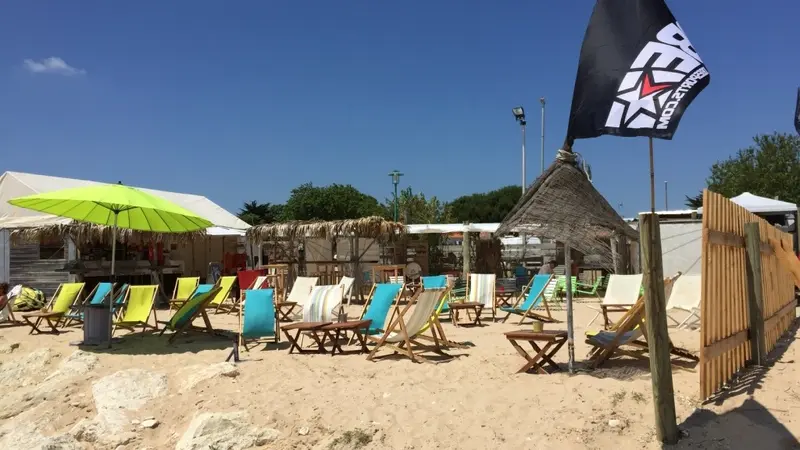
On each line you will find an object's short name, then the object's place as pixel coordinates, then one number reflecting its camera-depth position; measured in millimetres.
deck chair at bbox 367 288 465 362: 6250
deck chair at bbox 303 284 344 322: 7379
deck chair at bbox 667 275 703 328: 8211
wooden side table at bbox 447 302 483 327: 9041
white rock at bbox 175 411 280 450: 4535
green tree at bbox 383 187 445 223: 33969
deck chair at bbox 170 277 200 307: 10797
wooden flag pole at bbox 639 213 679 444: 3598
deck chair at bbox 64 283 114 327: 9250
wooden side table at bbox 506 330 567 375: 5250
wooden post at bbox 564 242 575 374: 5195
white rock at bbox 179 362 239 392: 5719
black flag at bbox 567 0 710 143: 3418
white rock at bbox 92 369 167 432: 5349
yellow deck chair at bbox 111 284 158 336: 8281
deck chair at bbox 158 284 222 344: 7746
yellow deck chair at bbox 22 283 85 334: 9434
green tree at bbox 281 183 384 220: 40188
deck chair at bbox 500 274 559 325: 9016
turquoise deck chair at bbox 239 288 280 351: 7156
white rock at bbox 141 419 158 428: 5160
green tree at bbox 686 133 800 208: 24953
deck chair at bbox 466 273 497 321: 9844
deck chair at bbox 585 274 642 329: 8430
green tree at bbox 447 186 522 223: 46719
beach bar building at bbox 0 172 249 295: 13970
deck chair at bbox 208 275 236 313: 9812
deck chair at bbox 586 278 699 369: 5105
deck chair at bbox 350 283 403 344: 7172
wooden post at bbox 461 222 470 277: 16297
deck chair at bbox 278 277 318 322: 9281
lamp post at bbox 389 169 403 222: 25719
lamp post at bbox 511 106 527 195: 22500
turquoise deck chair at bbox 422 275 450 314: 10051
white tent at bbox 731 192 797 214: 13203
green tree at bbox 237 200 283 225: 46094
